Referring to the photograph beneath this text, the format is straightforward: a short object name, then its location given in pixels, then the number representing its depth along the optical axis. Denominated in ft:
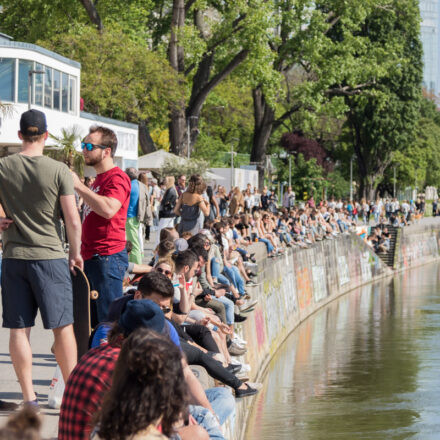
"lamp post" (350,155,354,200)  258.18
